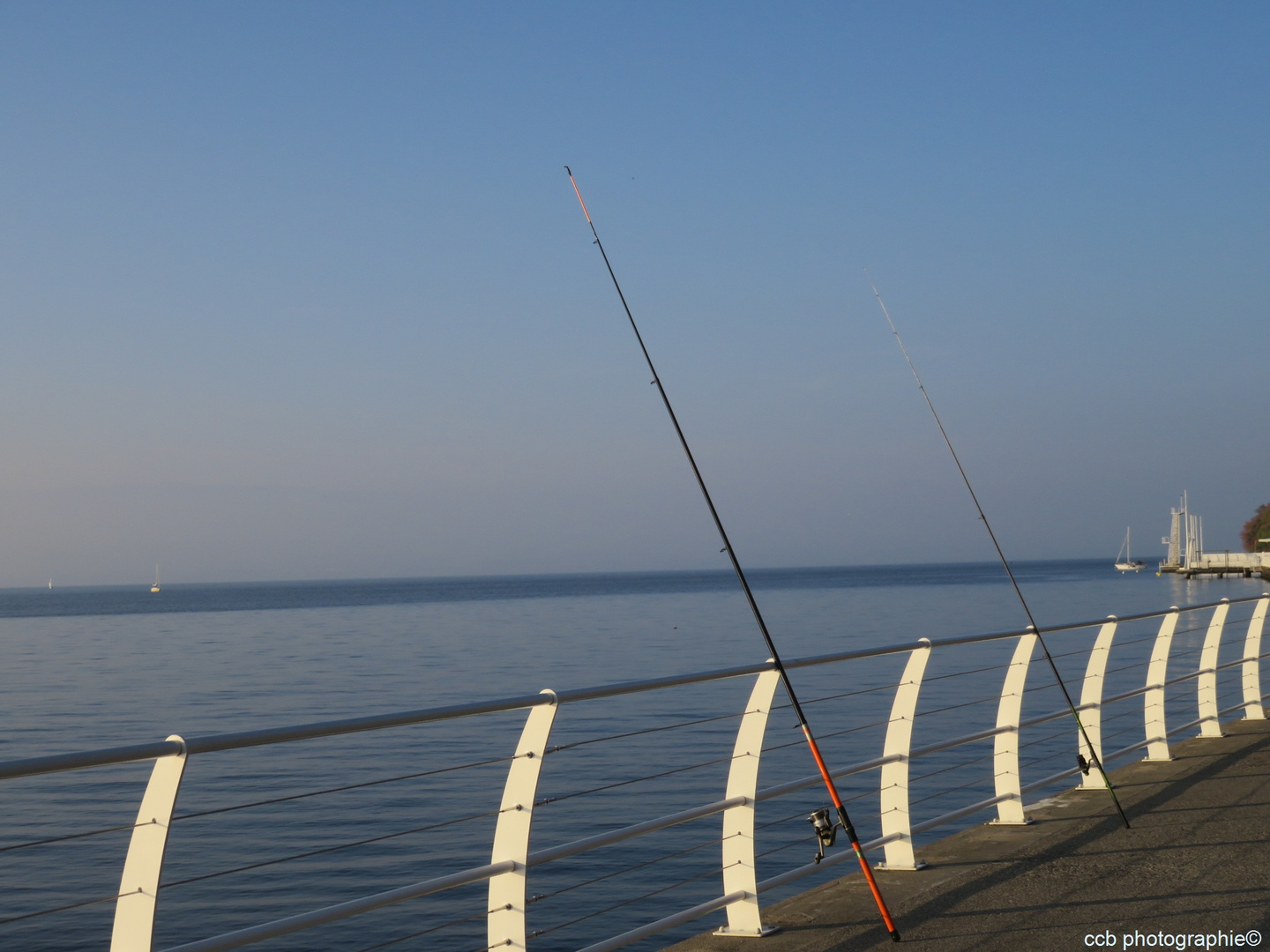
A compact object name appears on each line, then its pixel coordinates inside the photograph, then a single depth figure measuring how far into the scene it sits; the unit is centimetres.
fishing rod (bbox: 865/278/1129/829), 611
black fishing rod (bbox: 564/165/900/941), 404
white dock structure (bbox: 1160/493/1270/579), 9944
